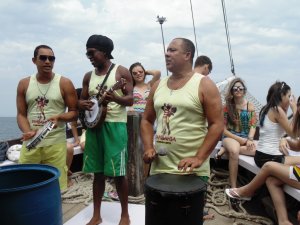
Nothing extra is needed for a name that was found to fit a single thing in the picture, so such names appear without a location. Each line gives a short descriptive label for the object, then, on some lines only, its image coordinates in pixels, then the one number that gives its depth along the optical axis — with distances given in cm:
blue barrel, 192
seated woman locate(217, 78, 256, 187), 505
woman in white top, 414
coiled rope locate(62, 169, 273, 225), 409
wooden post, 454
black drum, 212
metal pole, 910
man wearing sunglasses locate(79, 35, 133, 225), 319
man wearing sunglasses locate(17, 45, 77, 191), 341
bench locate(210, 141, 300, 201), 368
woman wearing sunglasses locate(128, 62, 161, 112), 564
